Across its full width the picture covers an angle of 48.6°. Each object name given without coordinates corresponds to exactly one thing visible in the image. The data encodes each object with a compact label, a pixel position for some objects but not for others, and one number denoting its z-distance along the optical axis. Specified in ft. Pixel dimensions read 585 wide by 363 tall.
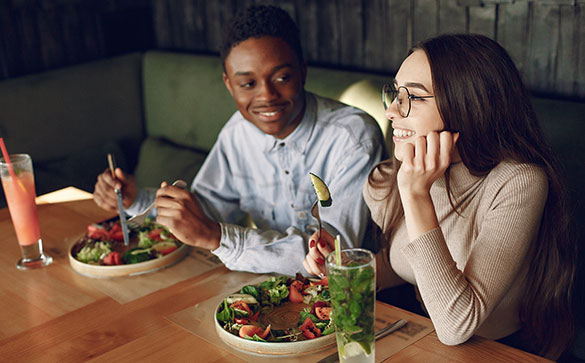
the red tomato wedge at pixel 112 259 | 5.38
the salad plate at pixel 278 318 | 3.98
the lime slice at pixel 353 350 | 3.52
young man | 5.46
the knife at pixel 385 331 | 3.89
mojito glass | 3.39
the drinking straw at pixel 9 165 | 5.55
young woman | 4.22
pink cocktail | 5.62
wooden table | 3.98
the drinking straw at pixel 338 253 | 3.42
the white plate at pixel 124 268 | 5.27
